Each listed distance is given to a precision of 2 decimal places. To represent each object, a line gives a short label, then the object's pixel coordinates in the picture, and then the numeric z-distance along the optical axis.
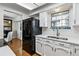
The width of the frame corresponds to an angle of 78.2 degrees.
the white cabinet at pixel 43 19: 1.52
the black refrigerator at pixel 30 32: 1.54
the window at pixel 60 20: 1.28
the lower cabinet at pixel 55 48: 0.86
